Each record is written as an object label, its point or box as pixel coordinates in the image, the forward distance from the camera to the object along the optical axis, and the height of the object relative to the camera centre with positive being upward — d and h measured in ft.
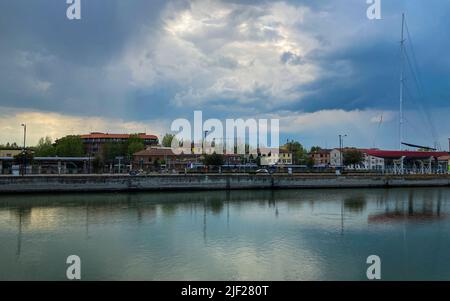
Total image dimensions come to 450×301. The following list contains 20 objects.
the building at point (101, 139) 416.67 +21.84
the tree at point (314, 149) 423.88 +10.38
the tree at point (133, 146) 337.37 +11.72
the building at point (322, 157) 394.77 +1.19
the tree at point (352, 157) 291.58 +0.70
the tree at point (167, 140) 402.50 +19.80
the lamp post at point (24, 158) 165.35 +0.72
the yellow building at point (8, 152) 315.58 +6.35
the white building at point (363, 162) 326.36 -1.88
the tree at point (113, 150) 337.11 +8.26
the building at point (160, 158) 283.18 +0.61
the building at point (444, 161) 298.23 -2.84
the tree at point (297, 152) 360.63 +6.26
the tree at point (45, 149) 340.88 +9.81
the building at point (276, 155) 368.81 +3.26
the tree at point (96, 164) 235.44 -2.94
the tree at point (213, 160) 234.17 -0.81
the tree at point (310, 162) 338.03 -3.37
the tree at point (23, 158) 174.96 +0.81
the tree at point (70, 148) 319.27 +9.47
